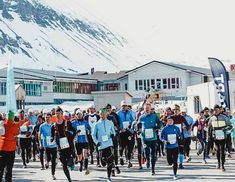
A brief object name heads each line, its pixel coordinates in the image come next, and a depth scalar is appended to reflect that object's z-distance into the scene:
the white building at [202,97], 33.81
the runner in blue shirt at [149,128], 15.96
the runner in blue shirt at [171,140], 14.80
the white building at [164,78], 77.86
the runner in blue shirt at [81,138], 17.67
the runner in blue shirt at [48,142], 16.20
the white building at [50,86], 79.62
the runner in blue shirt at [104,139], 14.43
